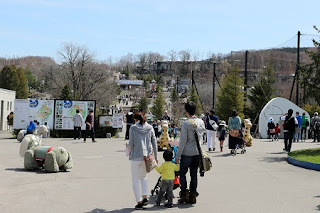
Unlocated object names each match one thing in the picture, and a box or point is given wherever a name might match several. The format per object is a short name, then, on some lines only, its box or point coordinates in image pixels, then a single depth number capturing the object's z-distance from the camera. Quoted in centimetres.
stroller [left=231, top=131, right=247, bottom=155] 1936
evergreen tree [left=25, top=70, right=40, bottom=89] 14288
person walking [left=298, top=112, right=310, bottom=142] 2975
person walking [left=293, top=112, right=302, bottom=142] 2866
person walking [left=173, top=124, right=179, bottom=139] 3169
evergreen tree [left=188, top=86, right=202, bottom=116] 7506
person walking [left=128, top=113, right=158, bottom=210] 873
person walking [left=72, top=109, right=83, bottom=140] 2670
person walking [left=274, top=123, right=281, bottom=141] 2998
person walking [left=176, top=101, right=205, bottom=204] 902
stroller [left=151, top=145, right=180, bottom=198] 983
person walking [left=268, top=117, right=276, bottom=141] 3069
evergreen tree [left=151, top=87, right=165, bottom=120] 8456
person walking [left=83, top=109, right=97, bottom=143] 2524
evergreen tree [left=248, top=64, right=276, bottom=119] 6178
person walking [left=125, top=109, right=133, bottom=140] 2619
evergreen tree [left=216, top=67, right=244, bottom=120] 5969
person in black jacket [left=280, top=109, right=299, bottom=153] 1897
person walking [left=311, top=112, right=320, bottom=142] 2825
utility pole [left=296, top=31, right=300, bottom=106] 4004
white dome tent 3391
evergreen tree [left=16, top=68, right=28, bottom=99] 9569
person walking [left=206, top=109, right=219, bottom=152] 2045
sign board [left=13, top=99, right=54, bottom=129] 2972
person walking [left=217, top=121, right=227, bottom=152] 2061
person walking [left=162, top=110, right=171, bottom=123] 2480
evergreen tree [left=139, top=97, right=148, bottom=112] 10696
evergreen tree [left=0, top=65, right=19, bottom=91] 9600
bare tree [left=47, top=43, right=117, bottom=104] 6681
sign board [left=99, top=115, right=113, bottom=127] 3109
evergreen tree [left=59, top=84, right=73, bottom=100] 4606
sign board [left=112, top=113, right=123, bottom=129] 3092
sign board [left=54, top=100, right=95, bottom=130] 3002
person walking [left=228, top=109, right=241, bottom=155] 1917
